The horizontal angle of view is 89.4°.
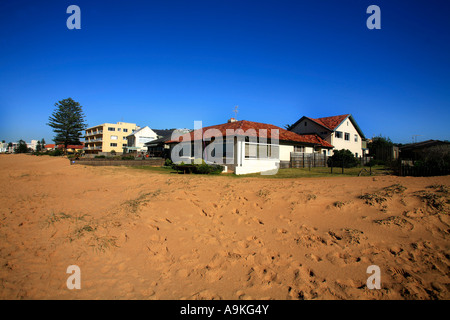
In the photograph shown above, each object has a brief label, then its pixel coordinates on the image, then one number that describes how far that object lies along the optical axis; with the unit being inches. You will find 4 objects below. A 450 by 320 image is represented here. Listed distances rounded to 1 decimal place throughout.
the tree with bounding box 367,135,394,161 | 1215.9
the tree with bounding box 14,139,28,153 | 3392.2
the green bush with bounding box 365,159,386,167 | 1109.5
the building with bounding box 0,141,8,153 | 6022.6
